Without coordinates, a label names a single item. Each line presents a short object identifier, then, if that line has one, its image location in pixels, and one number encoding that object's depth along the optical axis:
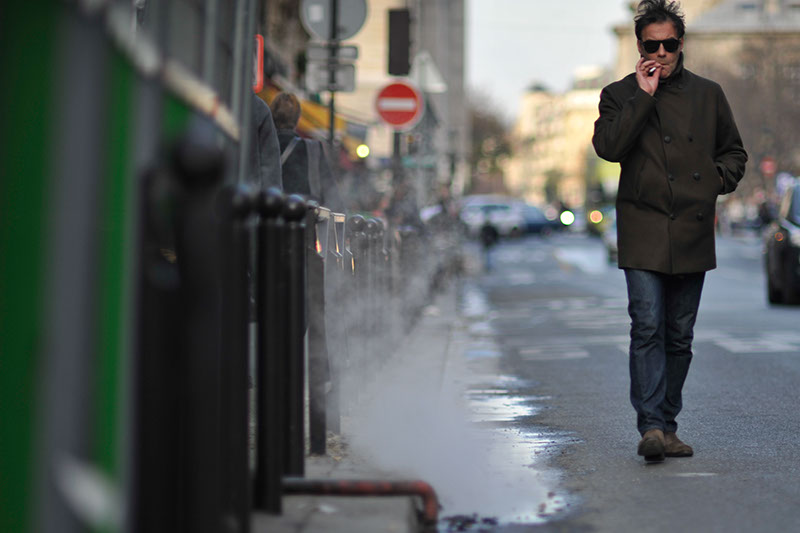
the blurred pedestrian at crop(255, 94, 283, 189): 10.84
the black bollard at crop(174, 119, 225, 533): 4.03
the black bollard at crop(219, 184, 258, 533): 4.96
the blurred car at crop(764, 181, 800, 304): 25.85
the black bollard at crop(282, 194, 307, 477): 6.57
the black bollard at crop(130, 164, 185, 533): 4.09
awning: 31.35
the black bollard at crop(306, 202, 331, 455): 8.36
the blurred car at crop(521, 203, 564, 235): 96.83
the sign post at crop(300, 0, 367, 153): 19.78
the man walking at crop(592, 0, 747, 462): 8.89
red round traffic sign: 26.99
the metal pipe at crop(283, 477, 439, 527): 6.76
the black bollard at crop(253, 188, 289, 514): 6.24
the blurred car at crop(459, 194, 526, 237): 88.70
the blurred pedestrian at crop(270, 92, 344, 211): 12.88
